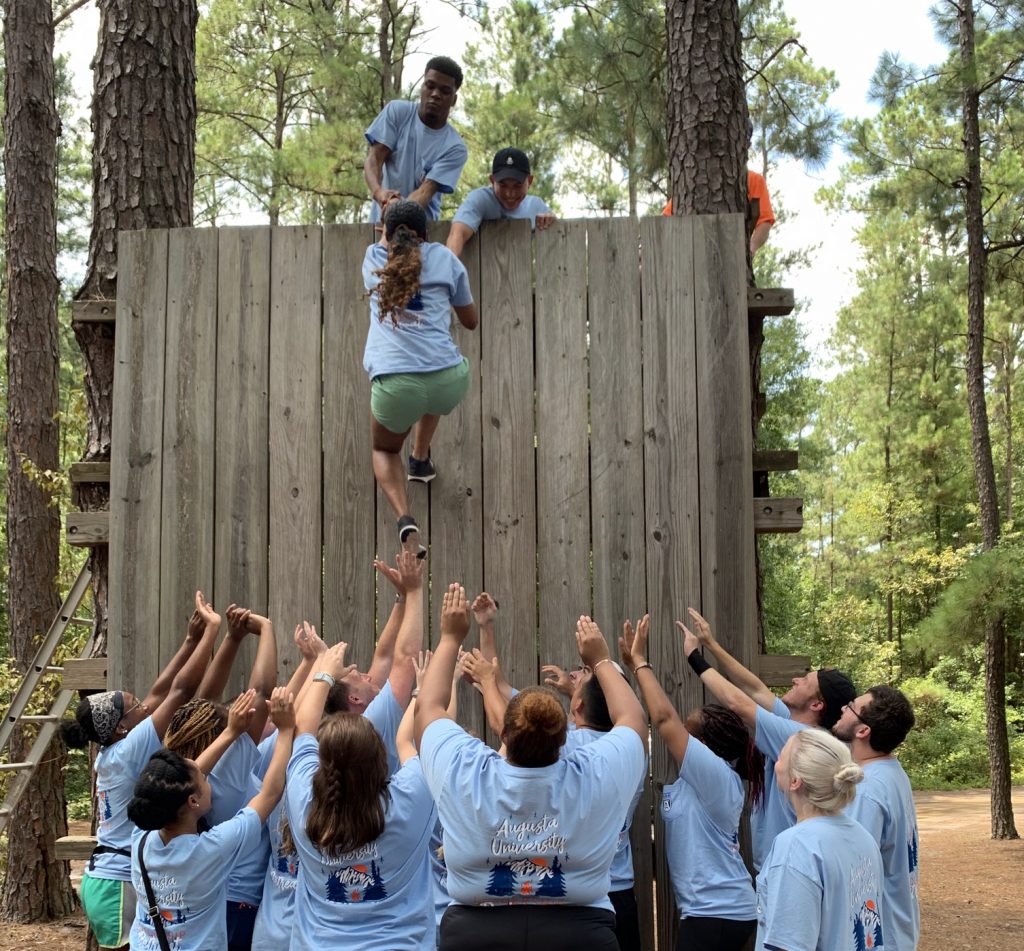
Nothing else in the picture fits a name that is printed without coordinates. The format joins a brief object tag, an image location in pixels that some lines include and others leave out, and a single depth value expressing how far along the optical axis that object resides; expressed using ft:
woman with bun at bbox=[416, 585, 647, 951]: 11.11
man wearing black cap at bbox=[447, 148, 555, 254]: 18.39
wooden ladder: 24.66
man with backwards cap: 14.67
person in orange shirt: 21.89
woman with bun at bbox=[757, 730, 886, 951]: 10.98
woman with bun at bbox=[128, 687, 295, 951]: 11.91
